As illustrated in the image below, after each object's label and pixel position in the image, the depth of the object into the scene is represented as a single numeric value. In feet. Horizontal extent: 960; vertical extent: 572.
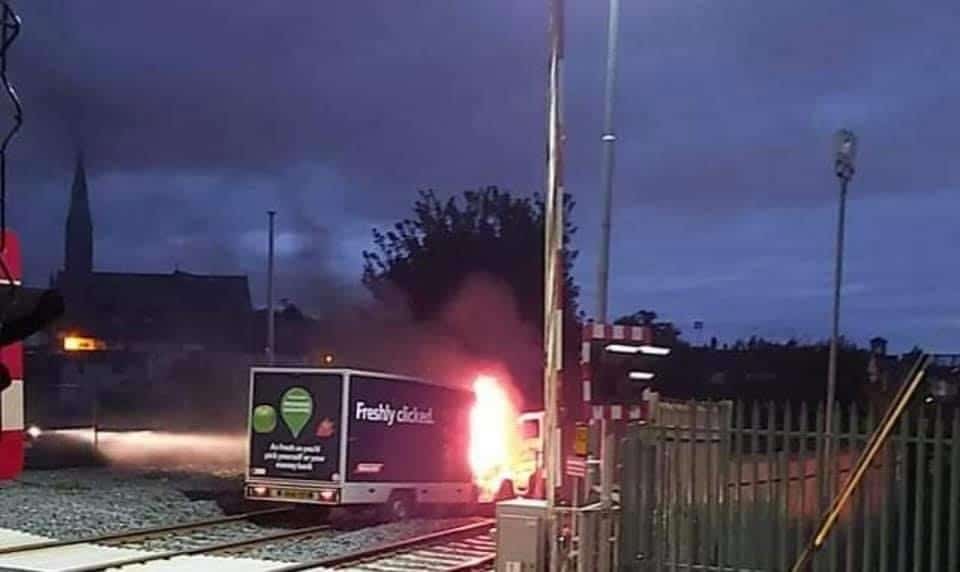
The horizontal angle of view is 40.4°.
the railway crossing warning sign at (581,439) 40.50
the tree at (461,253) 159.33
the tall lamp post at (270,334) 164.44
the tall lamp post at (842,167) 63.16
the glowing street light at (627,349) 43.52
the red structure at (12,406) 12.40
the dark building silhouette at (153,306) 219.71
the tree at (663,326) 157.52
